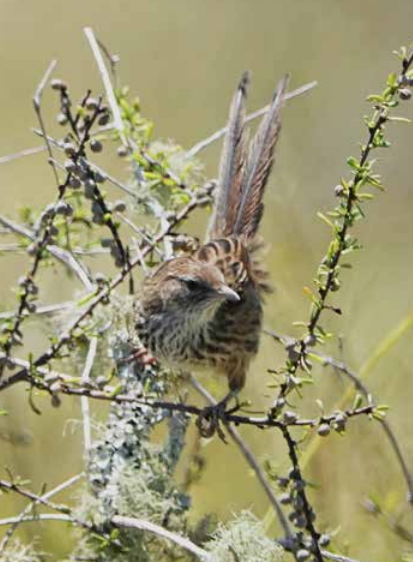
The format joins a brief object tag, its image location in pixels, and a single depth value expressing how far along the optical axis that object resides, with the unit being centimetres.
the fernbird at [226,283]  791
